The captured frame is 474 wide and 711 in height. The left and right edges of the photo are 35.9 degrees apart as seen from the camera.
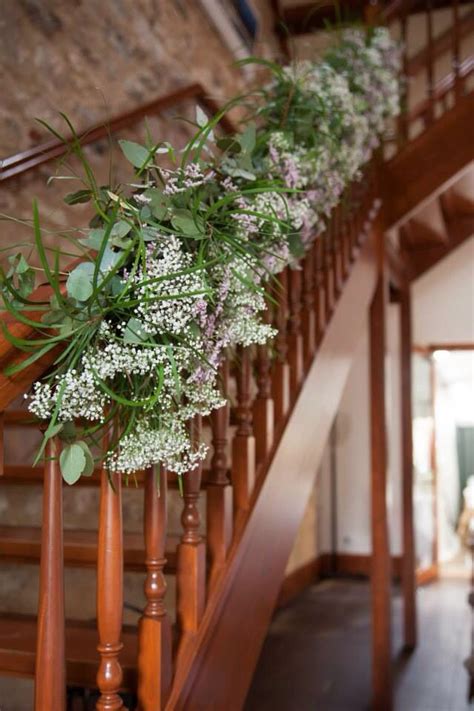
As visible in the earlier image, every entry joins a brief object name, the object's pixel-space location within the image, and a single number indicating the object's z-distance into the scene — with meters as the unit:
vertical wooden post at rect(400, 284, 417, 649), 4.70
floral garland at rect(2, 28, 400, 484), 1.08
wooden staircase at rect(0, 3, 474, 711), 1.21
